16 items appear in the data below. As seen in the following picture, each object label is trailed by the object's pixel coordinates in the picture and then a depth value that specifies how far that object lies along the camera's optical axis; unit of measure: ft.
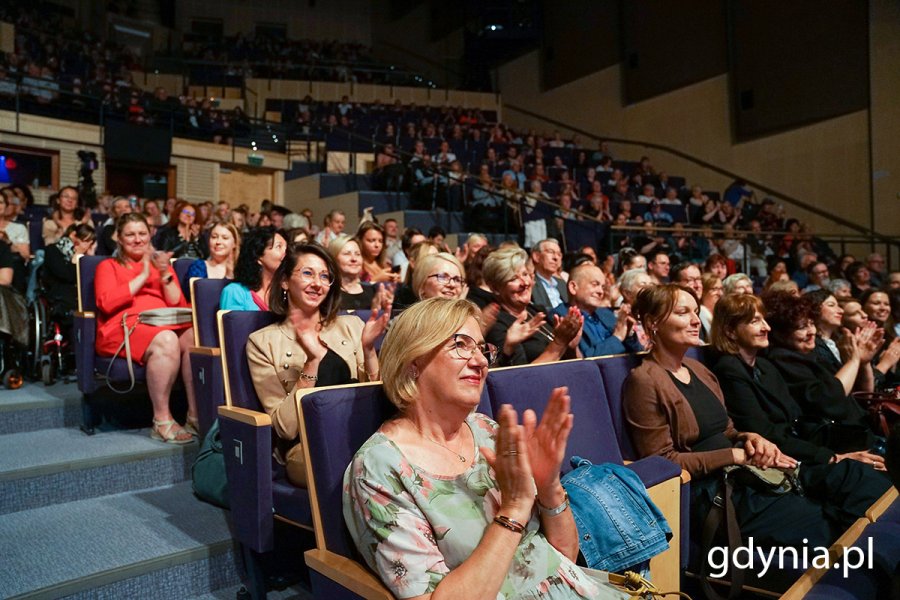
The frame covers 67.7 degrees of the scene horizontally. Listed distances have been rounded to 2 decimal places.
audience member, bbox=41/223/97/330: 10.41
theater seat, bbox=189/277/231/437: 6.74
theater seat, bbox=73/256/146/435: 8.29
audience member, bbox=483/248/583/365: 7.50
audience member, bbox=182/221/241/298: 9.60
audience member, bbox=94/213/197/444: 8.19
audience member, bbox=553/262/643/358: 8.58
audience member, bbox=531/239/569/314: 11.11
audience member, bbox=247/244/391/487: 5.49
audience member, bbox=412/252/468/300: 7.51
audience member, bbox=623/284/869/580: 5.65
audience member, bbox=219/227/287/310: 7.80
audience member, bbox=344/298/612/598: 3.32
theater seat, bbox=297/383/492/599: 3.91
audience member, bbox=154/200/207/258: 12.95
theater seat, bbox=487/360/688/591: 5.11
